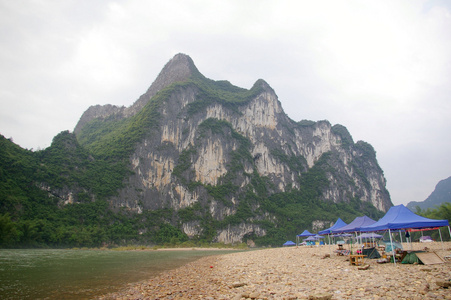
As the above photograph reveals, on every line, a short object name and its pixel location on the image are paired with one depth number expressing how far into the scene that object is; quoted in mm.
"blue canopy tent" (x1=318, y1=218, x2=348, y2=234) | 26584
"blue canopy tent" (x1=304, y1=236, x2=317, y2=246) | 43466
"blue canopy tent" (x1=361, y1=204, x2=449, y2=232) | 13984
